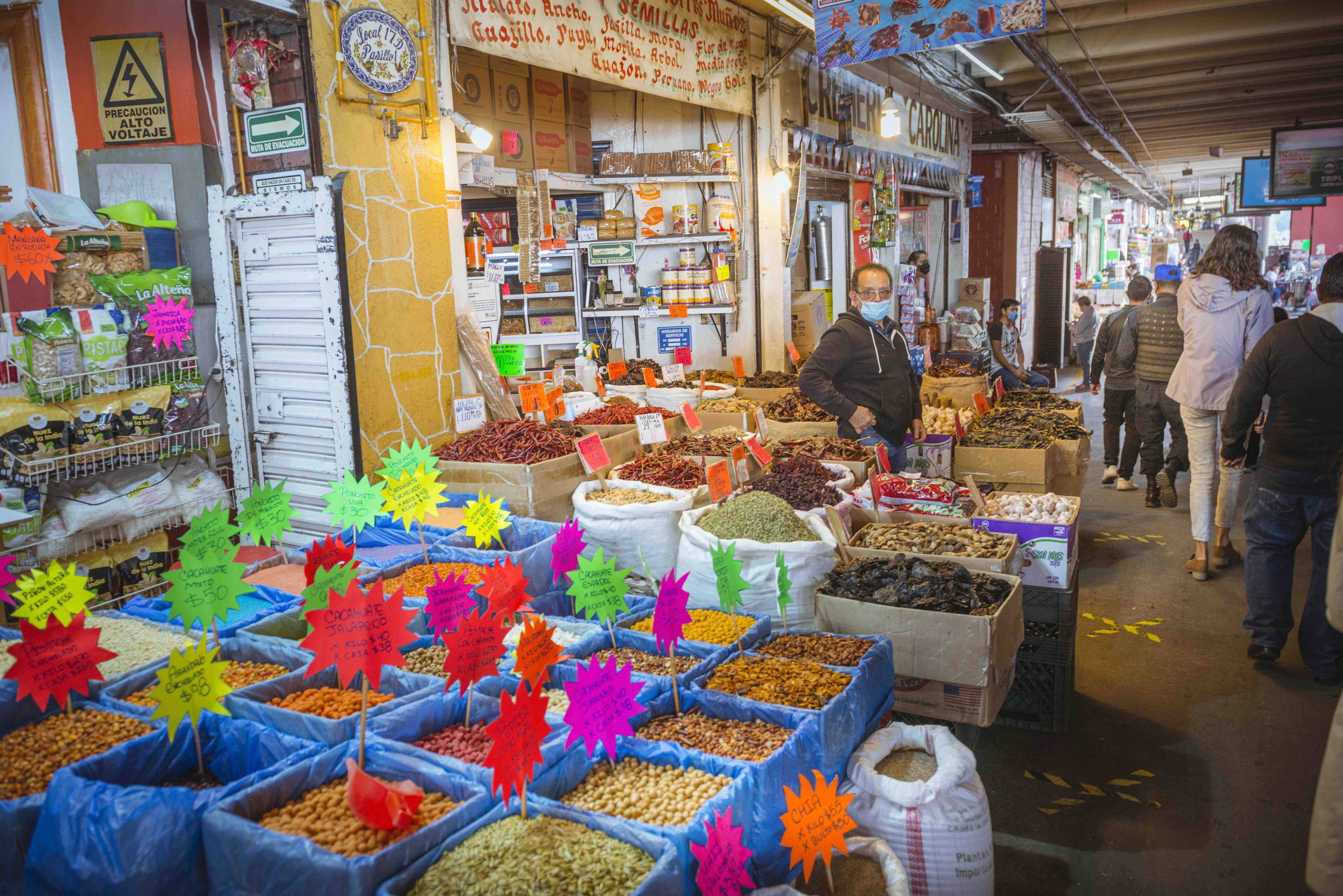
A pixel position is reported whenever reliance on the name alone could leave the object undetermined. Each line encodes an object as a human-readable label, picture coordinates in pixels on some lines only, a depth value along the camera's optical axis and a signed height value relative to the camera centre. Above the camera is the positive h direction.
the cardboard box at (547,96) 7.61 +1.82
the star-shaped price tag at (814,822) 2.07 -1.20
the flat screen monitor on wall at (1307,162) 11.56 +1.60
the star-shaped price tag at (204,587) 2.32 -0.69
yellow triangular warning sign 4.32 +1.13
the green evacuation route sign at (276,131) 4.22 +0.88
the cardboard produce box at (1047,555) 3.75 -1.08
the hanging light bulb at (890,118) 8.46 +1.69
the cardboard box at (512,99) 7.21 +1.70
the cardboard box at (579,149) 8.14 +1.43
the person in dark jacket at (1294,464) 4.12 -0.82
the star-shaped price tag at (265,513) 3.15 -0.68
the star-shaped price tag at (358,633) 2.04 -0.73
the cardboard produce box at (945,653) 2.92 -1.17
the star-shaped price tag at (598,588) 2.72 -0.85
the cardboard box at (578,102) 8.08 +1.87
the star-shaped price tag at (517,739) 1.91 -0.93
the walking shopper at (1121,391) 8.06 -0.89
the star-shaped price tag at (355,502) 3.35 -0.69
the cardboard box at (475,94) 6.84 +1.66
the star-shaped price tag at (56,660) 2.24 -0.85
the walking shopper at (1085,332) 12.95 -0.56
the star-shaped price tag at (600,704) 2.16 -0.96
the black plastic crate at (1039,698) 3.80 -1.71
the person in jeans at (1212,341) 5.32 -0.31
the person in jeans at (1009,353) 10.39 -0.77
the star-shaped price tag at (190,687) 2.08 -0.86
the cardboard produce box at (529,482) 4.37 -0.85
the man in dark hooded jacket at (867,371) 5.00 -0.40
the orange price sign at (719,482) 3.99 -0.79
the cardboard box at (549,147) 7.65 +1.39
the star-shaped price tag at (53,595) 2.44 -0.74
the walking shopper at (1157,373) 7.26 -0.67
